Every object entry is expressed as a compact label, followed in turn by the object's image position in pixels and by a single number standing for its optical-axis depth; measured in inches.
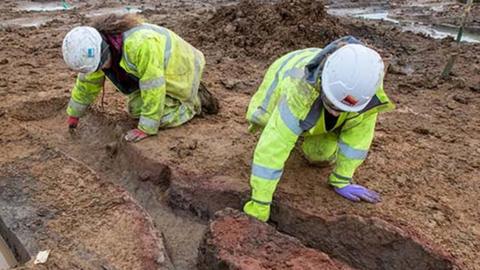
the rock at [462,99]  213.3
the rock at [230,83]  226.8
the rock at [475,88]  226.7
